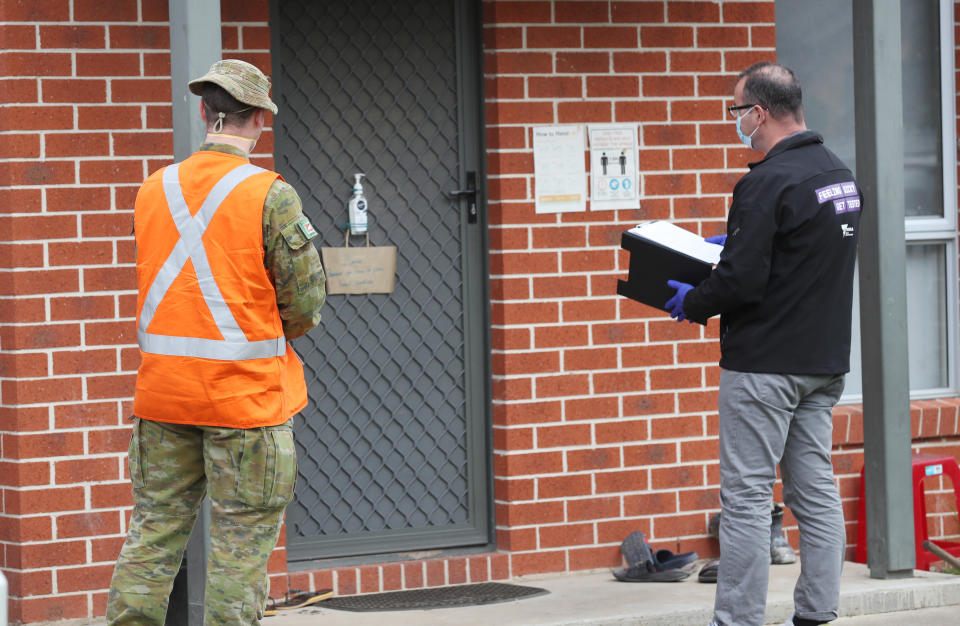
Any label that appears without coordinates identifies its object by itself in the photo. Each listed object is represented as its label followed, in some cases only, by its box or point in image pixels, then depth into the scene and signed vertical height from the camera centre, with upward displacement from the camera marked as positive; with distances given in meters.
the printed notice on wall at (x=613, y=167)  13.07 +0.66
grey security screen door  12.58 +0.16
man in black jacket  9.39 -0.07
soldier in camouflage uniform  8.09 -0.44
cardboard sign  12.62 +0.21
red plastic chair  13.86 -0.97
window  14.59 +0.84
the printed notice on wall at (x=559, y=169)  12.89 +0.65
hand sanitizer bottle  12.60 +0.47
